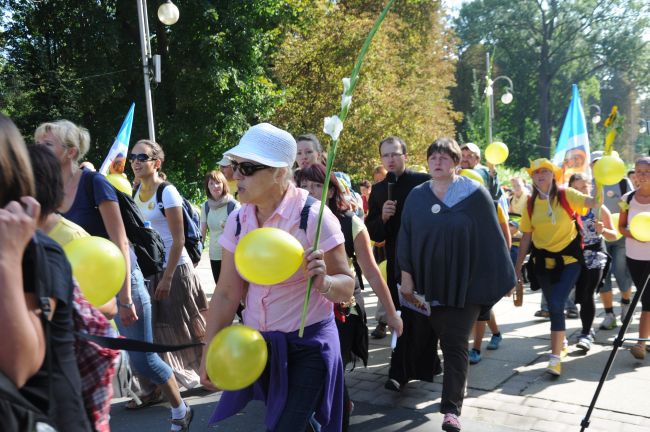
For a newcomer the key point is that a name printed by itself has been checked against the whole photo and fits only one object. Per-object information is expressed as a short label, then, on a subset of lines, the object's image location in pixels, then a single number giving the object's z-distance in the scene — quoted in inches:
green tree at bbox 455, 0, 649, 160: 2095.2
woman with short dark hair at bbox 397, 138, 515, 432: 163.0
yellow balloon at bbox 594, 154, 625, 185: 201.2
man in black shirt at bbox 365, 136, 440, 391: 193.2
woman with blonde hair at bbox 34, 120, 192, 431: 130.8
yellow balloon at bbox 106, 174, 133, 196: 167.2
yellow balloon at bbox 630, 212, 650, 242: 203.7
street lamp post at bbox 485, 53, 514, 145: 396.6
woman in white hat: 105.3
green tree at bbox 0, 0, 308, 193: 787.4
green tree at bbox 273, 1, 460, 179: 831.1
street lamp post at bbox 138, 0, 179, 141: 574.6
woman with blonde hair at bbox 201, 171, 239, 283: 257.1
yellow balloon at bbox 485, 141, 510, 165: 303.4
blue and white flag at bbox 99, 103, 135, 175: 261.7
